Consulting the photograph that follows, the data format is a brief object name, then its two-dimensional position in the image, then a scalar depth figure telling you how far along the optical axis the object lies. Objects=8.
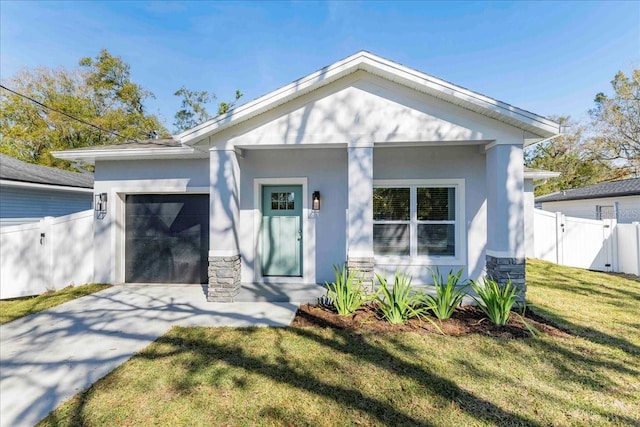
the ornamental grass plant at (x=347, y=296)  4.77
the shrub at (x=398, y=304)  4.47
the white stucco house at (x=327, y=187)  5.31
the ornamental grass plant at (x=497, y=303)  4.32
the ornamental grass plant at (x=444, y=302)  4.52
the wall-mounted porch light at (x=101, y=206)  6.98
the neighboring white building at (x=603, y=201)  11.45
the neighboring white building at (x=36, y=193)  8.64
